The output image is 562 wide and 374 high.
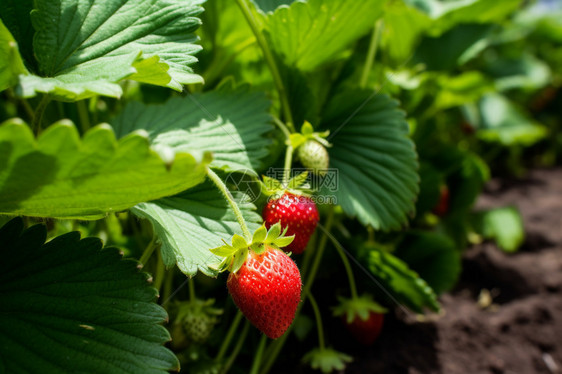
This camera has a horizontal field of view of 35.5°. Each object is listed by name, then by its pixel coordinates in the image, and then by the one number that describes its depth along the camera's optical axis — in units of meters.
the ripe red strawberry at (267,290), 0.35
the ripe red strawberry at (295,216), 0.38
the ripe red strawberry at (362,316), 0.46
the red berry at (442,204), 0.57
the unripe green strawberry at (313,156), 0.40
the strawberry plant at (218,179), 0.32
